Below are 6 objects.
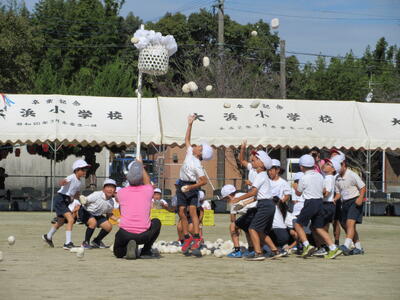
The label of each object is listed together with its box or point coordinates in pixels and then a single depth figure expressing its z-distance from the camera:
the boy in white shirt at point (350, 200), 14.68
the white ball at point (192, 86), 21.05
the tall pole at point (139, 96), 19.16
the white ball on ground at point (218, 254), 14.07
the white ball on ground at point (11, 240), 14.27
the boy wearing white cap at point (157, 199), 21.04
